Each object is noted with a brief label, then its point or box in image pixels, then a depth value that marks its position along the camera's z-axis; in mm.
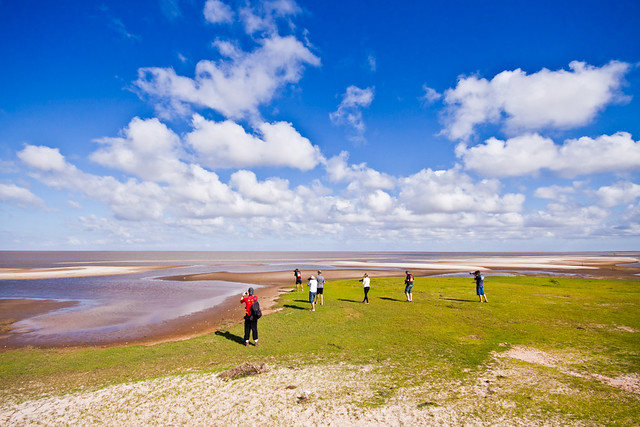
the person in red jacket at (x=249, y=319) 18203
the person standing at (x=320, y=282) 27844
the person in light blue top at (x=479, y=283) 29281
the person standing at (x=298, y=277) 38994
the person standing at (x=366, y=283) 29625
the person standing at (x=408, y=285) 29766
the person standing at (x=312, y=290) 27391
